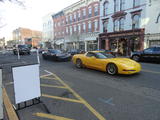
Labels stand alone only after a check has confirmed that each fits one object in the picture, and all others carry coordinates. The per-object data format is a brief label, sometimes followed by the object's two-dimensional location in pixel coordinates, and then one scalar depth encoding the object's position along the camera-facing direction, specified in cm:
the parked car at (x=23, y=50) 2320
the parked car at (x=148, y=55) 1080
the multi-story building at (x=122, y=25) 1839
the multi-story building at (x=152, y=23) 1669
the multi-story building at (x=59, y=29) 3594
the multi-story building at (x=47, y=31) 4231
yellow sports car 605
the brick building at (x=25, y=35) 7016
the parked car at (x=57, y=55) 1206
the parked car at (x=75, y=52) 2061
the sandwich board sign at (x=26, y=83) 293
